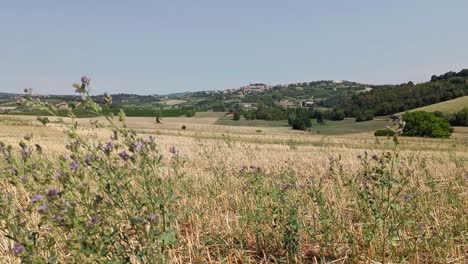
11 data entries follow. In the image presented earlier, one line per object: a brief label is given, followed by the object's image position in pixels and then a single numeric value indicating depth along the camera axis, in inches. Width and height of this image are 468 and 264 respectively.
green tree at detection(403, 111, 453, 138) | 3058.6
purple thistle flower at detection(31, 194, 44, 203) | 89.9
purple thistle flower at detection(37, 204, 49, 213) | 87.7
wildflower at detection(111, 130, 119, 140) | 115.8
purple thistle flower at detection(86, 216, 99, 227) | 95.0
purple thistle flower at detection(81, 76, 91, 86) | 107.4
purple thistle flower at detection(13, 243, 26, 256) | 83.8
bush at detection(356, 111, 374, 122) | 4549.2
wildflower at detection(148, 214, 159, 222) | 96.6
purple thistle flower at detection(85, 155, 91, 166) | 114.2
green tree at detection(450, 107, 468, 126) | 3516.2
